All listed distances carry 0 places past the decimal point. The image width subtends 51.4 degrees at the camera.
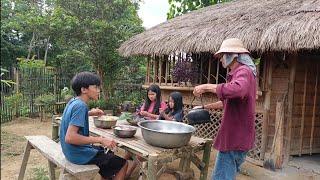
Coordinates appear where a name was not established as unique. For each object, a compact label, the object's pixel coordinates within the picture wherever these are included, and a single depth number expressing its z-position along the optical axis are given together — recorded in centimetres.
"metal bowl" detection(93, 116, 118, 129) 403
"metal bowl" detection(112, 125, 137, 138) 359
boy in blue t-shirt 301
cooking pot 325
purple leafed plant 714
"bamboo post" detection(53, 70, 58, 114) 1049
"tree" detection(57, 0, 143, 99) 970
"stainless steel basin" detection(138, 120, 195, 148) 306
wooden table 307
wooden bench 310
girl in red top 505
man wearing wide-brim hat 280
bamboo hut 516
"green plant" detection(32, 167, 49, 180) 454
